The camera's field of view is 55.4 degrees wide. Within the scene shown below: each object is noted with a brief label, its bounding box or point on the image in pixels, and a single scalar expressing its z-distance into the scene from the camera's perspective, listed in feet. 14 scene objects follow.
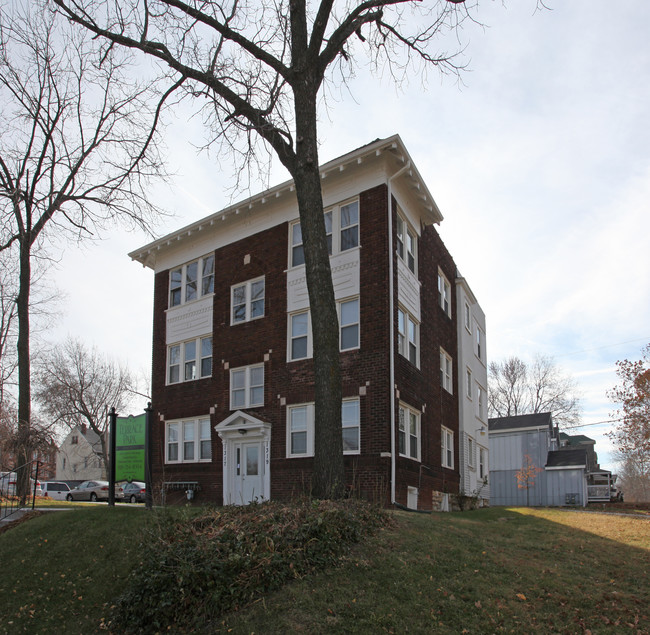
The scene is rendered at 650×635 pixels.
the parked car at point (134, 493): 107.65
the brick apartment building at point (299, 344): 54.44
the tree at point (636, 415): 87.69
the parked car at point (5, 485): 52.40
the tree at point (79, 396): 171.42
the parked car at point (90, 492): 118.01
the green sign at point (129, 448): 46.32
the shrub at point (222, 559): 22.21
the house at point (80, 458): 206.49
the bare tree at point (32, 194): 63.77
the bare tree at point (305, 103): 33.09
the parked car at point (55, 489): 123.85
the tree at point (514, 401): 198.39
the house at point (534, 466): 114.21
